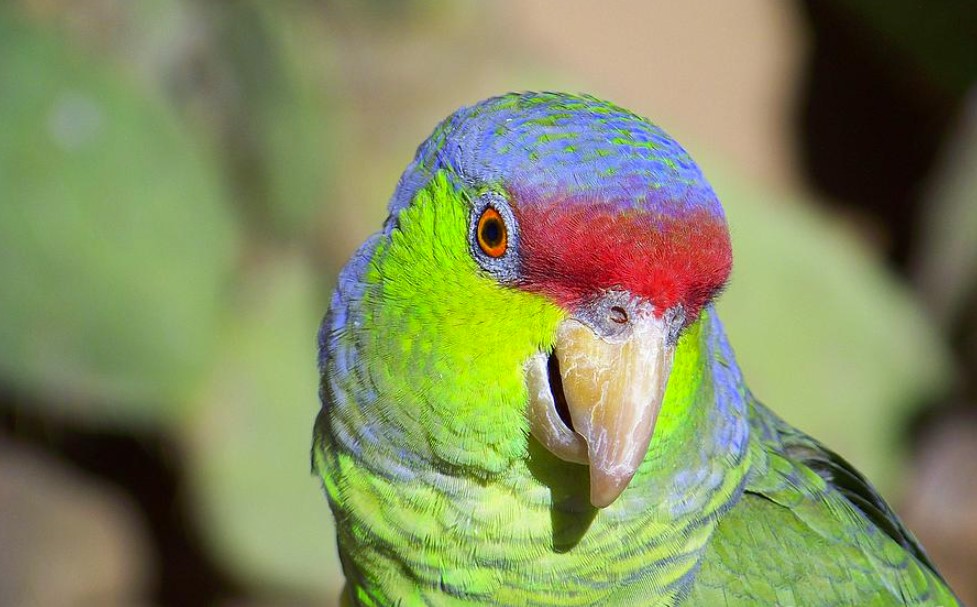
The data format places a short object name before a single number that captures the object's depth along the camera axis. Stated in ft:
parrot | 6.66
